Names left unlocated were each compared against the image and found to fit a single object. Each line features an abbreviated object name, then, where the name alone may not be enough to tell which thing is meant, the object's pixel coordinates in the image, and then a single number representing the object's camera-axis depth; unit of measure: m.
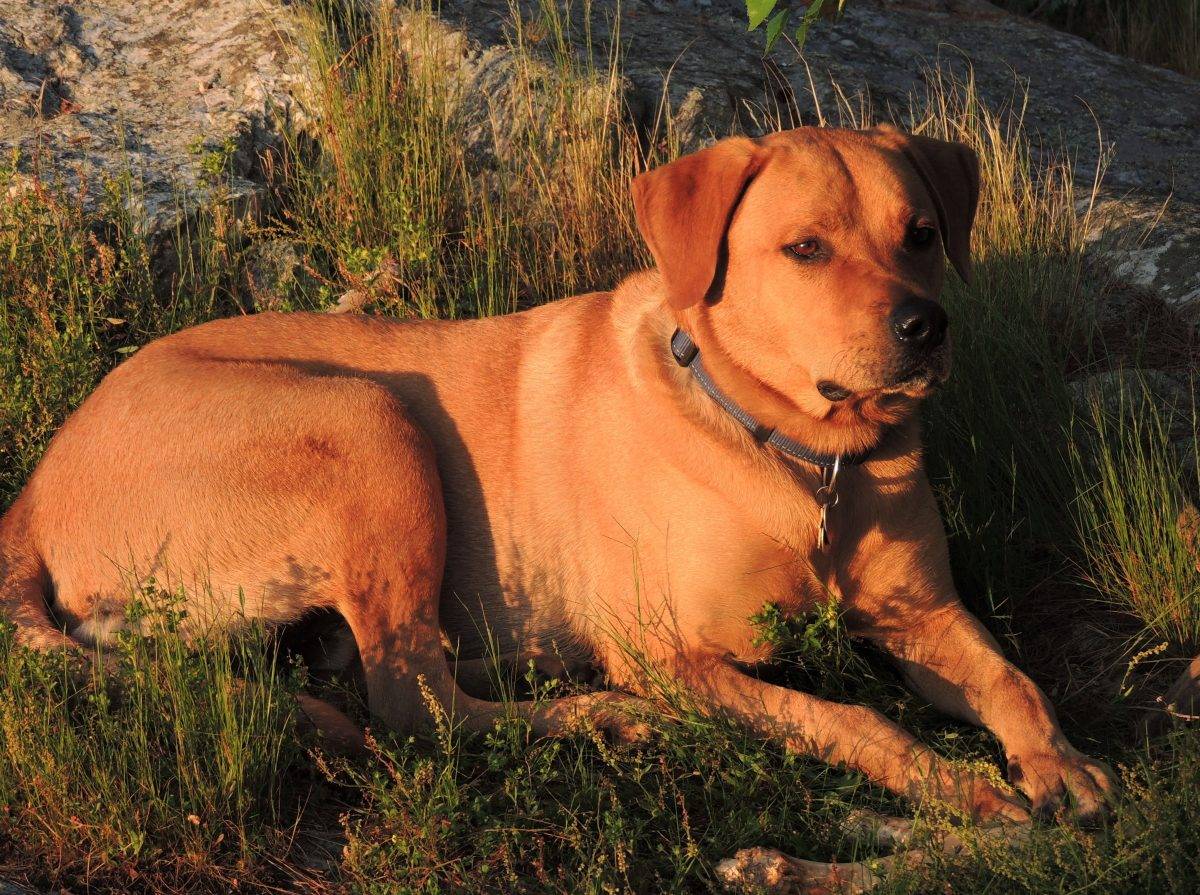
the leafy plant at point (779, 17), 2.94
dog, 3.06
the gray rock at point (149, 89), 5.23
